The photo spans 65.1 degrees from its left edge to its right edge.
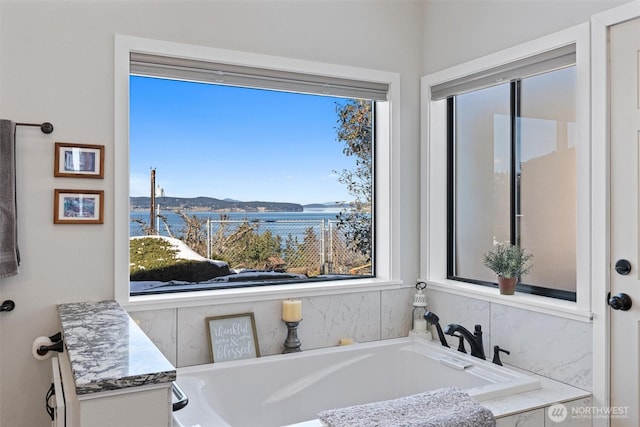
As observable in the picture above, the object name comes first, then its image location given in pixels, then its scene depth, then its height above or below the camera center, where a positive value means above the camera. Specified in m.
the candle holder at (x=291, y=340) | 2.68 -0.68
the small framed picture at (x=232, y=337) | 2.54 -0.63
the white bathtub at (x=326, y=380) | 2.30 -0.84
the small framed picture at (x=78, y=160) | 2.21 +0.24
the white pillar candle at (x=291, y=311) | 2.67 -0.52
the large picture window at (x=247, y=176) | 2.65 +0.23
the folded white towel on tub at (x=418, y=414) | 1.78 -0.73
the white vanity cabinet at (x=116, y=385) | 1.10 -0.38
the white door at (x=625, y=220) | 2.03 -0.03
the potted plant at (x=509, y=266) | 2.57 -0.27
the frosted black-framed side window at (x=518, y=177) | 2.47 +0.20
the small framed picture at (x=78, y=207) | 2.21 +0.03
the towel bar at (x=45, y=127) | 2.16 +0.38
